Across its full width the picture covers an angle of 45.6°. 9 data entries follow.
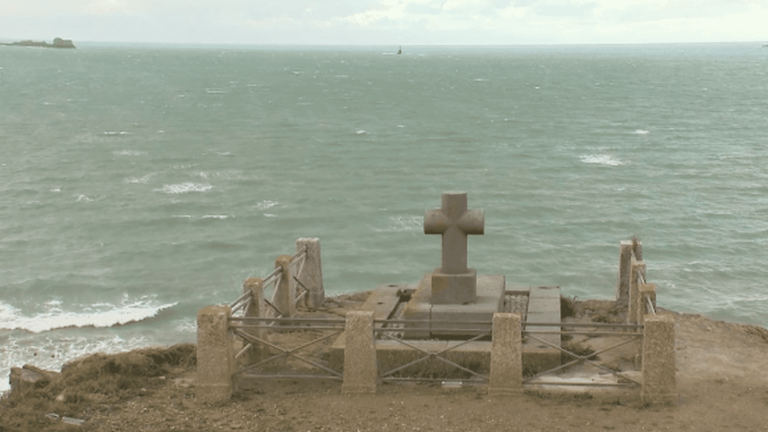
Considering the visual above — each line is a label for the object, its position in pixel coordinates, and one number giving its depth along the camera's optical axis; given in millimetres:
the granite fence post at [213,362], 14449
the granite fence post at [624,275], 20047
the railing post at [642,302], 15703
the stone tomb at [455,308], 15609
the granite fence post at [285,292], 18562
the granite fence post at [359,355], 14391
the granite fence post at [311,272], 20375
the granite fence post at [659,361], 13789
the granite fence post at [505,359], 14148
